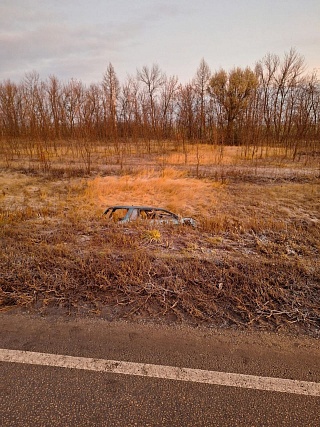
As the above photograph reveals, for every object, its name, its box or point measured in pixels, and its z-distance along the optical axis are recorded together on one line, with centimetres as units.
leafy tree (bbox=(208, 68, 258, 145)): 2872
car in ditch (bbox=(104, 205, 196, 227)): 545
